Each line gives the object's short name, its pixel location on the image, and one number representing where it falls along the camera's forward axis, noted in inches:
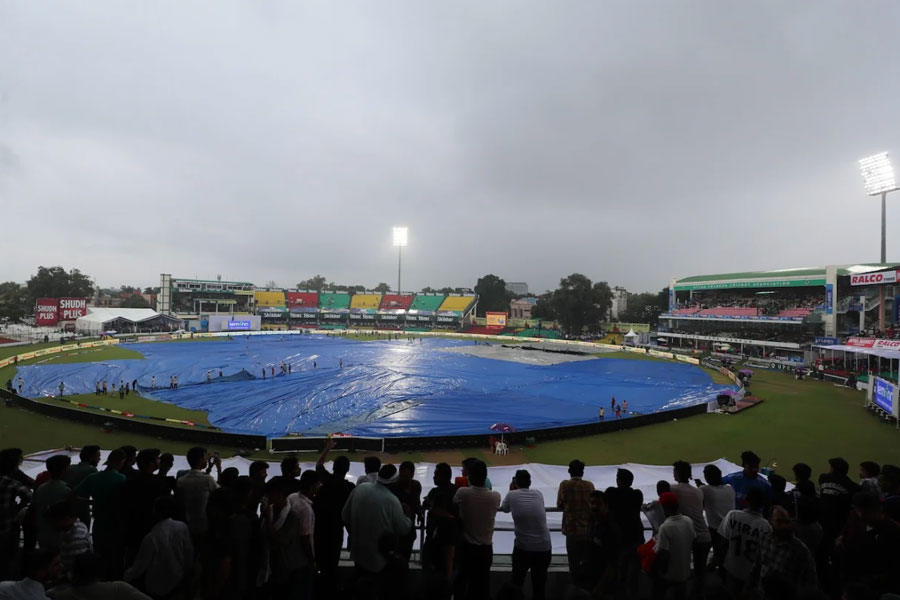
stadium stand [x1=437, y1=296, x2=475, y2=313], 3631.9
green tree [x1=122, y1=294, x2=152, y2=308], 3797.7
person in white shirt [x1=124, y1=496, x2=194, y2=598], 130.8
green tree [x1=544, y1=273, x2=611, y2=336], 2812.5
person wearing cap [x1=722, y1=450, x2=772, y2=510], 197.9
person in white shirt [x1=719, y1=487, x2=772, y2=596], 150.1
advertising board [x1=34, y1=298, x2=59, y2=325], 2265.0
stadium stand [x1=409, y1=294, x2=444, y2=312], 3727.9
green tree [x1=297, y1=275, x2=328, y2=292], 6206.2
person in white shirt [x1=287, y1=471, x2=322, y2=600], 152.9
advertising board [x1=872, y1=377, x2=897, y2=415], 789.7
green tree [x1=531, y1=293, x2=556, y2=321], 3461.9
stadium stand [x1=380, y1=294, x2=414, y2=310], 3754.9
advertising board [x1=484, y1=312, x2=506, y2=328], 3170.0
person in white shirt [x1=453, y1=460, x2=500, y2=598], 158.7
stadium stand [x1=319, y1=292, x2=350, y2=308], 3797.2
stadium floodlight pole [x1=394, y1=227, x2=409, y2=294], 3326.8
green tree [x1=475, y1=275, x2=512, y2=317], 3941.9
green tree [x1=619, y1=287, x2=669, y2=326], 3127.5
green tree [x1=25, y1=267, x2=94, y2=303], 3137.3
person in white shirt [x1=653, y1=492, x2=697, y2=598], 153.1
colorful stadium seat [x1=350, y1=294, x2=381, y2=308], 3823.8
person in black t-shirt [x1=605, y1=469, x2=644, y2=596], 165.2
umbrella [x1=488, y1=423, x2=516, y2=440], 693.3
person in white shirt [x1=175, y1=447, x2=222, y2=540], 169.8
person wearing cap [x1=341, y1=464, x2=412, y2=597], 150.3
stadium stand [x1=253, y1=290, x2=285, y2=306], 3663.9
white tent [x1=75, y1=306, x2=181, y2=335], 2299.5
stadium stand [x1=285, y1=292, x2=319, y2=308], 3737.7
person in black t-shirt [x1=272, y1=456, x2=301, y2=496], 157.8
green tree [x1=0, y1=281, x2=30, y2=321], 2108.8
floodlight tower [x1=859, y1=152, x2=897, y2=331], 1621.6
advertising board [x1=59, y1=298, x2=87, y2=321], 2295.8
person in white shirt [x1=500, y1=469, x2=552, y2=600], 165.5
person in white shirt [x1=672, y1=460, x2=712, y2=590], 176.7
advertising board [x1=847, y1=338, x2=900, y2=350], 1088.2
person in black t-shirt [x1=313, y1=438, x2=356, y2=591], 163.0
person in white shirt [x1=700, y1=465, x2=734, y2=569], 185.5
